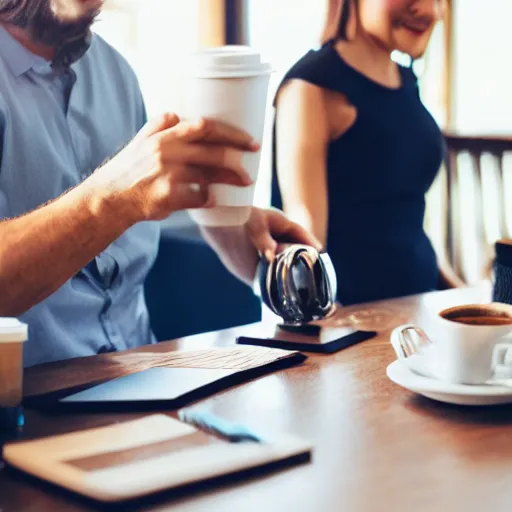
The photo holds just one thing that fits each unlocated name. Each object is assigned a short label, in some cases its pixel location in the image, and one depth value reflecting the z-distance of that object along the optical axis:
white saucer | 1.16
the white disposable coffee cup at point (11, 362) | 1.12
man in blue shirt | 1.26
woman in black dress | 2.21
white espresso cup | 1.19
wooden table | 0.98
